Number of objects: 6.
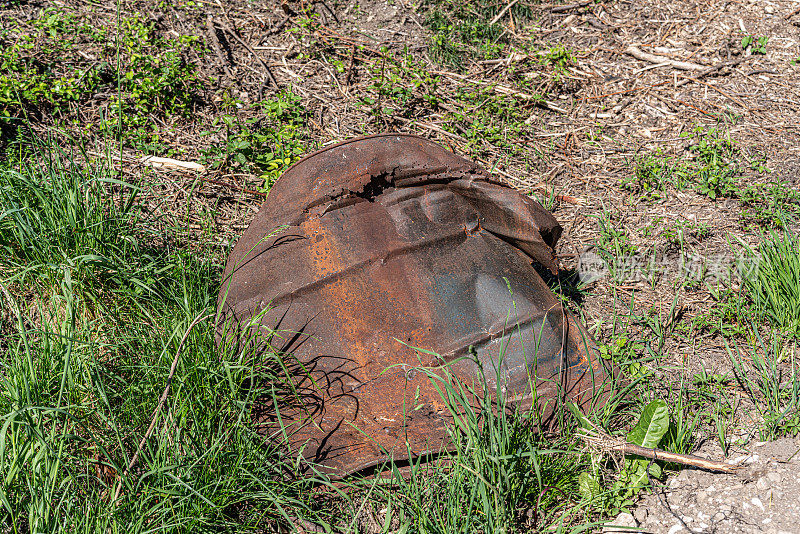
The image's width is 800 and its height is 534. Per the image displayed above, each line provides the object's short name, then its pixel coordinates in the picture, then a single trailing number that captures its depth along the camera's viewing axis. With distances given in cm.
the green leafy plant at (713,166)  356
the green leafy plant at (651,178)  366
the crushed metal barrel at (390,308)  204
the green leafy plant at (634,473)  209
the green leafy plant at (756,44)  454
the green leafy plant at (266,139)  359
